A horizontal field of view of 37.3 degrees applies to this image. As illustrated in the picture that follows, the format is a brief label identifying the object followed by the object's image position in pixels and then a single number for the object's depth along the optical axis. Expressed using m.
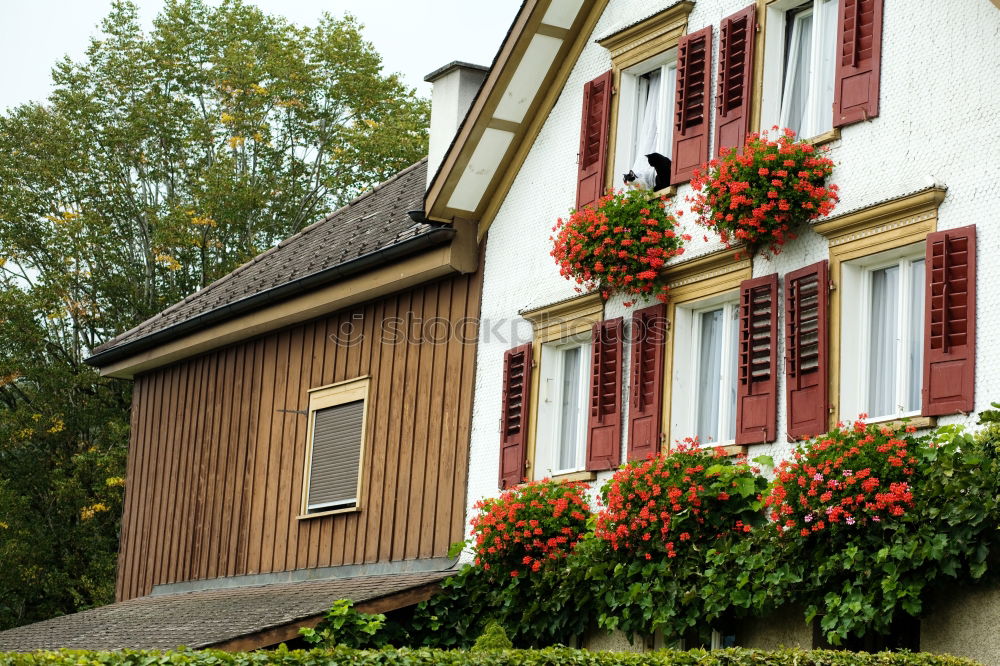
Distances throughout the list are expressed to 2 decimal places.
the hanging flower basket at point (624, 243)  13.84
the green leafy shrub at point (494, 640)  13.37
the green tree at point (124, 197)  34.31
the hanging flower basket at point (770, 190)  12.30
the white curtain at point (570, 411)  15.09
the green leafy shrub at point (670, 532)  12.12
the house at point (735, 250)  11.30
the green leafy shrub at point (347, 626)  14.20
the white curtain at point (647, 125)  14.85
